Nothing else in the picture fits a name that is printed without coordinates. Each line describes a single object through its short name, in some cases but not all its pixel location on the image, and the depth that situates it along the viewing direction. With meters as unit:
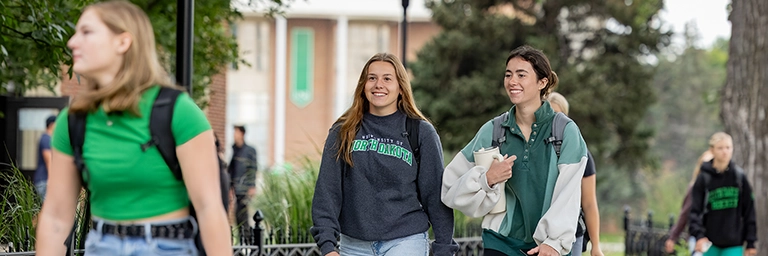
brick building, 55.56
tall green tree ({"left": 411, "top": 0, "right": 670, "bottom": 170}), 32.47
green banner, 57.41
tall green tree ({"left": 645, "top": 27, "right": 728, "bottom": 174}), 62.38
